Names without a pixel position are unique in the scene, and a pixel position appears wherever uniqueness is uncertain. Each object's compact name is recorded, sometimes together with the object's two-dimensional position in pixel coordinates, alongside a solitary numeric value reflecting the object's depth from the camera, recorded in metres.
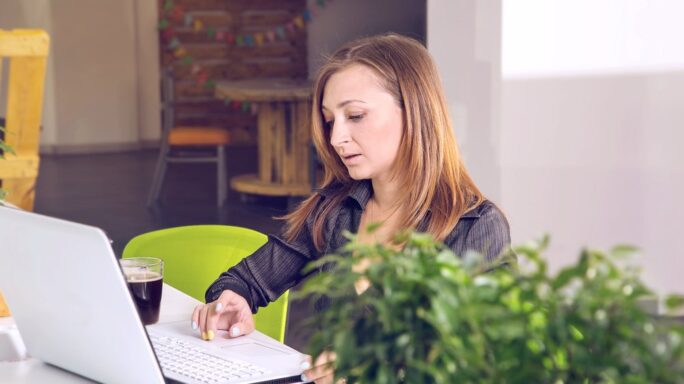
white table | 2.83
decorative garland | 13.20
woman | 3.39
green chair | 4.41
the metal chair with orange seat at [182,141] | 9.97
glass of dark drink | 3.30
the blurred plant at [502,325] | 1.47
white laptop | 2.36
